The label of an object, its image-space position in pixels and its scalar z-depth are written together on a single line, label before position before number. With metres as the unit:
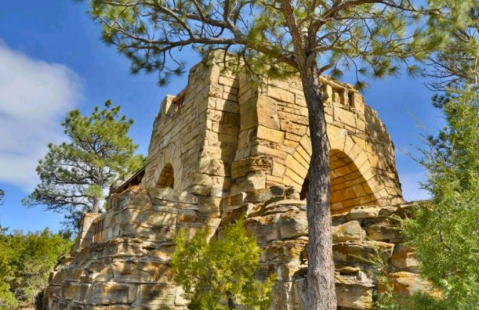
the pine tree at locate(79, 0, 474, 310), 3.63
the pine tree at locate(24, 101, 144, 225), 17.08
